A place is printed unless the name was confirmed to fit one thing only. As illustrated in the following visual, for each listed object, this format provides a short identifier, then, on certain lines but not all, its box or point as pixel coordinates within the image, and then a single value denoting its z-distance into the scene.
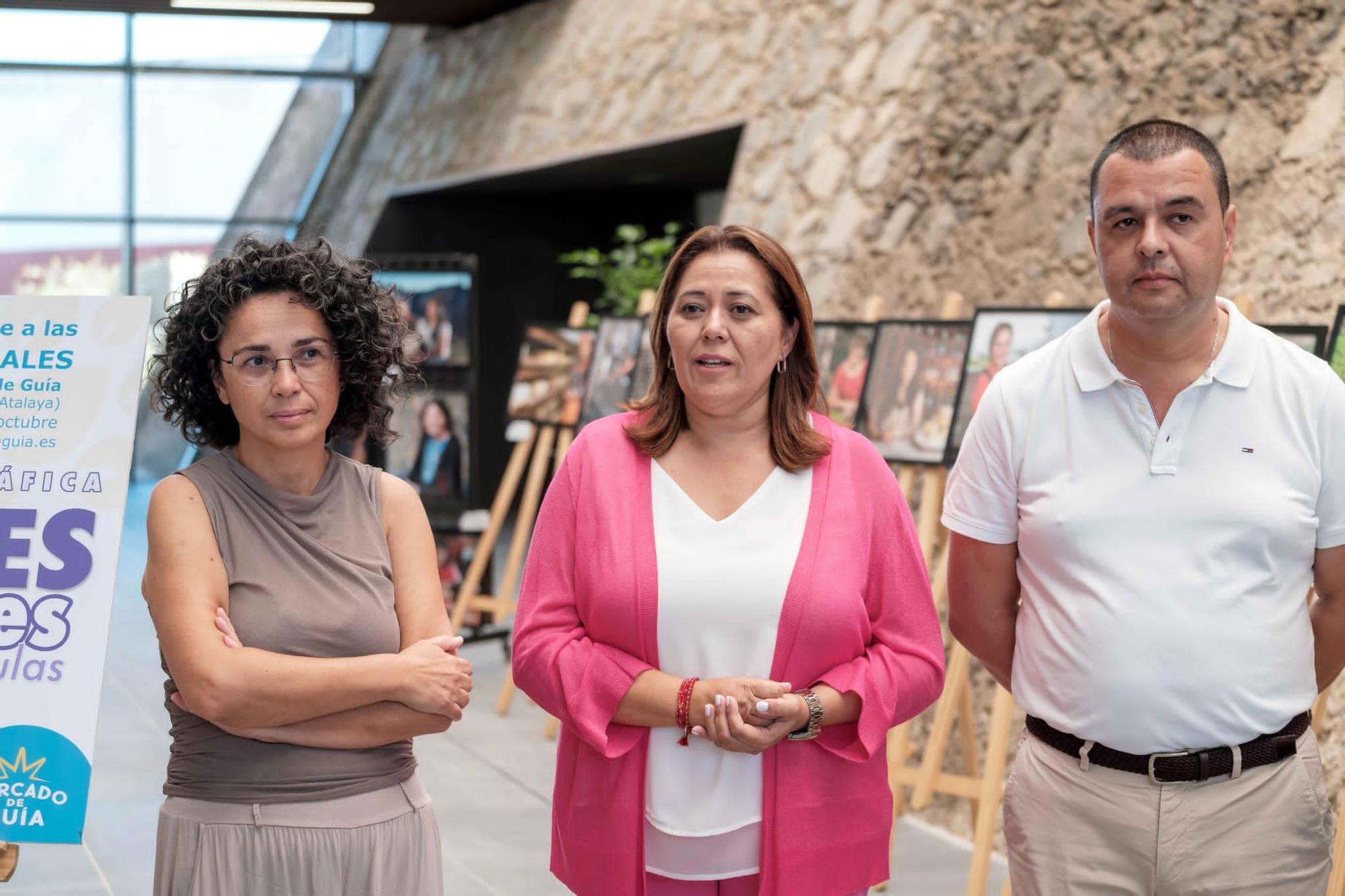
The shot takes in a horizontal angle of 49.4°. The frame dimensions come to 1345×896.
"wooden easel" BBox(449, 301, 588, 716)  6.13
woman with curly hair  1.91
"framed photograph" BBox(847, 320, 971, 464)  4.14
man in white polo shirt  2.02
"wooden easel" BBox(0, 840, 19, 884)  1.99
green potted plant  8.11
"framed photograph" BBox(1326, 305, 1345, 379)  3.05
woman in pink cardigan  2.07
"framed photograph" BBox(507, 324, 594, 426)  6.24
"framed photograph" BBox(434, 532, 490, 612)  6.88
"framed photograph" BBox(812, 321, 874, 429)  4.59
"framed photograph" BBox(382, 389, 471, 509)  6.85
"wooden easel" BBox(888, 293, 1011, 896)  3.56
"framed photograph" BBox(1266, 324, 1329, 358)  3.14
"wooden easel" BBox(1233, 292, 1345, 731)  2.93
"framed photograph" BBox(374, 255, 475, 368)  6.82
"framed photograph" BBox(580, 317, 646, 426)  5.79
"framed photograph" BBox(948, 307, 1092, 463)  3.83
